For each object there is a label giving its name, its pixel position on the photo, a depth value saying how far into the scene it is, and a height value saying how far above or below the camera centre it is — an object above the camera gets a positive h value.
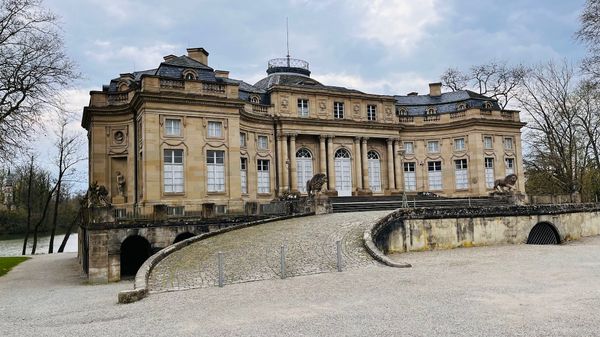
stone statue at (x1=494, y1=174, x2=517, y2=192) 26.22 +0.63
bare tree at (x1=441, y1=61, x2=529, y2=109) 39.53 +9.70
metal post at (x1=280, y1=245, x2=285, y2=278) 11.47 -1.45
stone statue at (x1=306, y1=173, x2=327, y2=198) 21.91 +0.79
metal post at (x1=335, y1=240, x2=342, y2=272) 12.08 -1.44
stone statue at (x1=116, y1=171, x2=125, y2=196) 26.36 +1.28
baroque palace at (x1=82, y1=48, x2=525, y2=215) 24.55 +3.90
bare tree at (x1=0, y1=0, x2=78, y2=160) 16.70 +4.74
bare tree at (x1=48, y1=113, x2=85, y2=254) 37.91 +4.20
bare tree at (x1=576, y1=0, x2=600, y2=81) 17.81 +6.41
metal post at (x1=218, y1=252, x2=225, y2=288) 10.81 -1.57
